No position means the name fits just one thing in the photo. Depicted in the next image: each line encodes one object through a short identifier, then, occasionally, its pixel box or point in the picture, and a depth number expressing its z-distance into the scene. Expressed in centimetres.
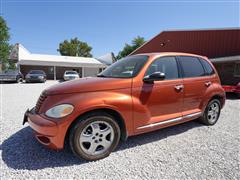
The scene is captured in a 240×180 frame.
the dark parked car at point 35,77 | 1834
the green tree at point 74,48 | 5578
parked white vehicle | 1964
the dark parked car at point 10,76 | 1714
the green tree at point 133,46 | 5053
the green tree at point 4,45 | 3338
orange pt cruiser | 239
